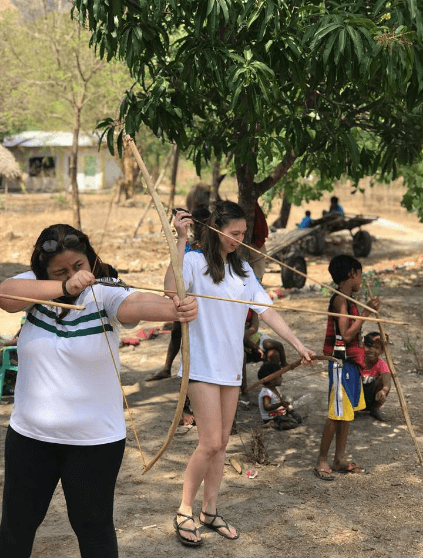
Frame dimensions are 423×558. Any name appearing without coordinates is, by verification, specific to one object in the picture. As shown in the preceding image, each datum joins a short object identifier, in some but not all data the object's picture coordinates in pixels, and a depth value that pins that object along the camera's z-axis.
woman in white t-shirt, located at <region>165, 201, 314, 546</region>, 3.77
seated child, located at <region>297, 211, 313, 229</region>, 15.27
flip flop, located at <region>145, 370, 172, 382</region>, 7.36
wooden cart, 13.66
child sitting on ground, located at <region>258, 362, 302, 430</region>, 5.87
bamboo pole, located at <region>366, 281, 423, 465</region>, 3.96
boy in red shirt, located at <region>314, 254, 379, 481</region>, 4.75
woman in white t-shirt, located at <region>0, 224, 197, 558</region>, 2.70
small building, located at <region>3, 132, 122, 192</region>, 40.12
